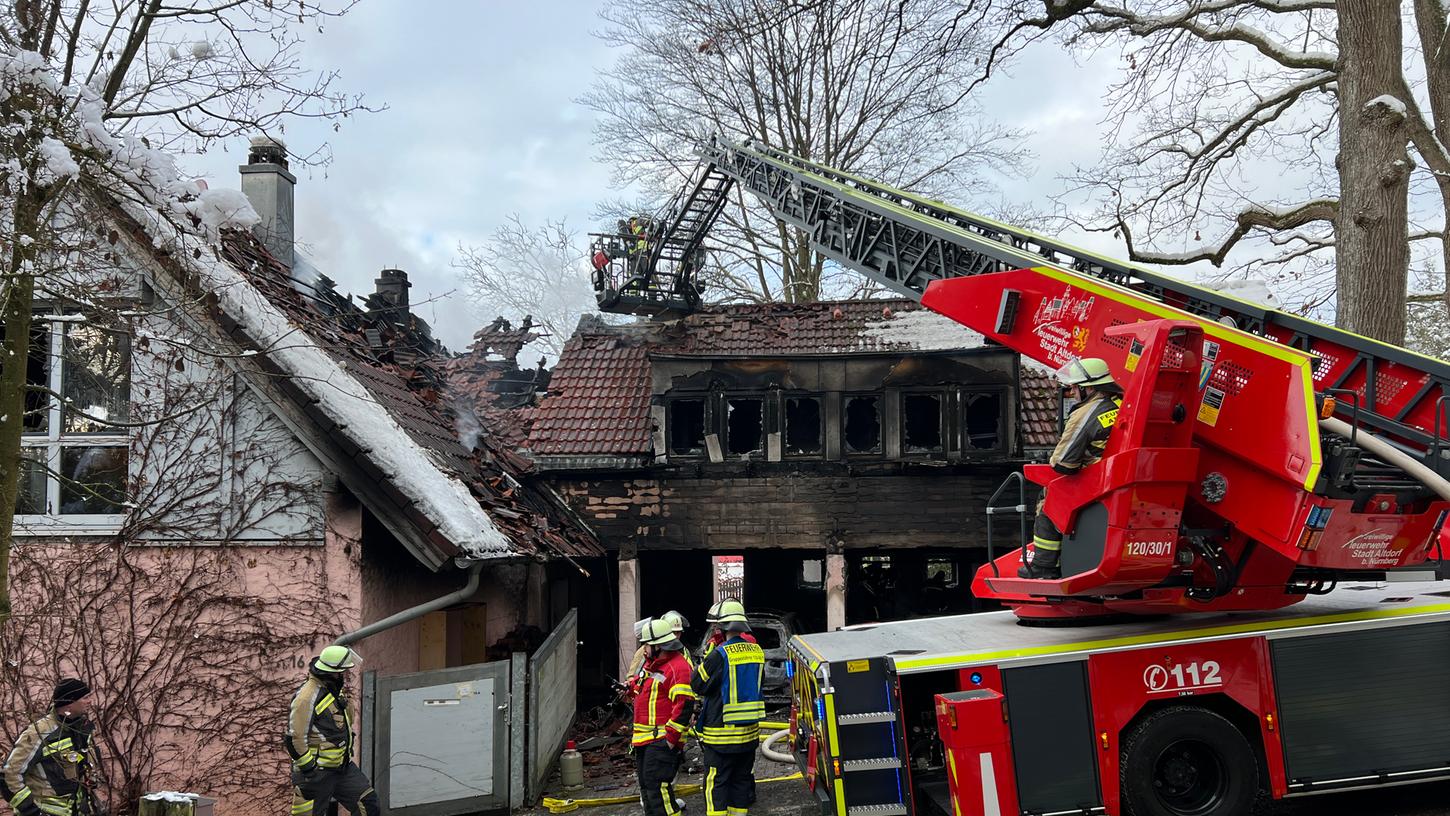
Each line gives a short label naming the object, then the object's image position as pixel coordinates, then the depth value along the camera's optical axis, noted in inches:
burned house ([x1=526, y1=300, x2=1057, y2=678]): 575.2
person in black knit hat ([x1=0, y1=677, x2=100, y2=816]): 254.5
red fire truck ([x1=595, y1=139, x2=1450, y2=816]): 248.7
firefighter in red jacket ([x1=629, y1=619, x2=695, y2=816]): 316.2
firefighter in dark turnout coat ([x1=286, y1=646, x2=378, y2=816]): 283.3
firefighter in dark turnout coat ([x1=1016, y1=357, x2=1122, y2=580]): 258.5
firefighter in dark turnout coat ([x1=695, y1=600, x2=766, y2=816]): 304.5
